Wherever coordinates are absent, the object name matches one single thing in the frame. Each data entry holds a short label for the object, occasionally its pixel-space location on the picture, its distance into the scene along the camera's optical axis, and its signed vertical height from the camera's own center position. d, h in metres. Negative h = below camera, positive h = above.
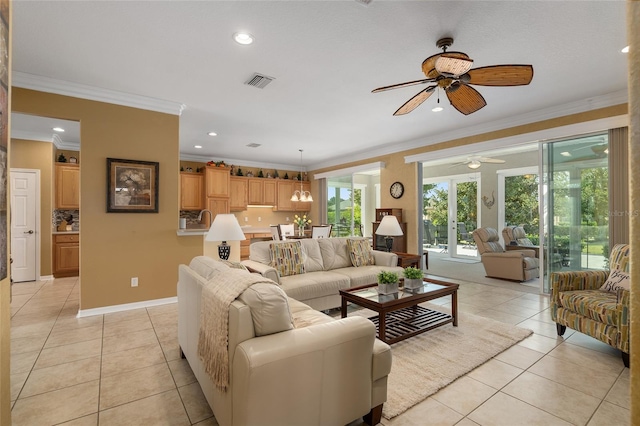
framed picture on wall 4.00 +0.39
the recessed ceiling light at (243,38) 2.69 +1.55
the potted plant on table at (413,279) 3.41 -0.71
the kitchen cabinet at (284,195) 9.14 +0.58
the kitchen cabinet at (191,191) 7.61 +0.61
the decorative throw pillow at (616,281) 2.96 -0.66
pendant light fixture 8.20 +0.54
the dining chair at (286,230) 6.91 -0.35
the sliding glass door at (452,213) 8.91 +0.02
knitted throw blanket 1.65 -0.60
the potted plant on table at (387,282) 3.22 -0.70
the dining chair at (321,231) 6.52 -0.35
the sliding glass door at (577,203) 4.27 +0.14
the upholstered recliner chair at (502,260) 5.73 -0.88
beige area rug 2.23 -1.25
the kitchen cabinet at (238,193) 8.27 +0.58
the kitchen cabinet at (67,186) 6.36 +0.61
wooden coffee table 2.93 -0.89
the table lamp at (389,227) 4.52 -0.19
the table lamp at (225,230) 3.53 -0.17
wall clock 6.76 +0.55
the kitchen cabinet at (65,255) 6.18 -0.78
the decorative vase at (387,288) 3.24 -0.77
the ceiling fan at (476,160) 6.90 +1.20
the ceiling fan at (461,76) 2.33 +1.12
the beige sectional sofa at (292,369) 1.51 -0.82
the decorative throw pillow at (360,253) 4.64 -0.57
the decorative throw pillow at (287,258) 3.99 -0.56
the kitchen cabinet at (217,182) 7.64 +0.84
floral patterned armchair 2.58 -0.84
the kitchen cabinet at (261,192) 8.62 +0.66
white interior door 5.78 -0.14
